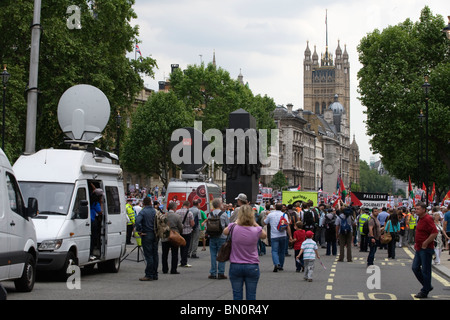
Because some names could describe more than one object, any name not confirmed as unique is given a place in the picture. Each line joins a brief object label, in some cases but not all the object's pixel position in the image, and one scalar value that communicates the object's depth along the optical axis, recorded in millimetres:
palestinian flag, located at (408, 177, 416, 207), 45344
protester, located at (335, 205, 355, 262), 27453
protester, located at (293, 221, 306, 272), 21448
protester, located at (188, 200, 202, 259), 25594
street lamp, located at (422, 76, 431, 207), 42781
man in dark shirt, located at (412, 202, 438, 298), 15445
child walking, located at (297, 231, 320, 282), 18984
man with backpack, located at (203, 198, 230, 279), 19719
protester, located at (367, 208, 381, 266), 23281
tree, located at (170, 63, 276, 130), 85312
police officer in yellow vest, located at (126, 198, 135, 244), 32781
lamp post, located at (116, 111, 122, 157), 44353
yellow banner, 44750
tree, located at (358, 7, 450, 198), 56312
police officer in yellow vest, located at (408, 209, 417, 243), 39234
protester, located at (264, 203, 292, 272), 22375
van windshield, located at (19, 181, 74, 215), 17391
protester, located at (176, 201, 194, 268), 22219
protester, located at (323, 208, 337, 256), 31328
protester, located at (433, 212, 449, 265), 25778
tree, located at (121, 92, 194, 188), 76500
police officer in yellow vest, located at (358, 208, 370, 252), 33406
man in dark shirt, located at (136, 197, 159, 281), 18533
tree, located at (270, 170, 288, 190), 143625
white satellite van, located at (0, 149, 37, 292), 13648
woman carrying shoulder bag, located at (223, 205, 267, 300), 10781
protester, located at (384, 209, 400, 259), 32625
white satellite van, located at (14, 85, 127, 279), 16734
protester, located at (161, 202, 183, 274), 20062
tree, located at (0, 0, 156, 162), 40438
